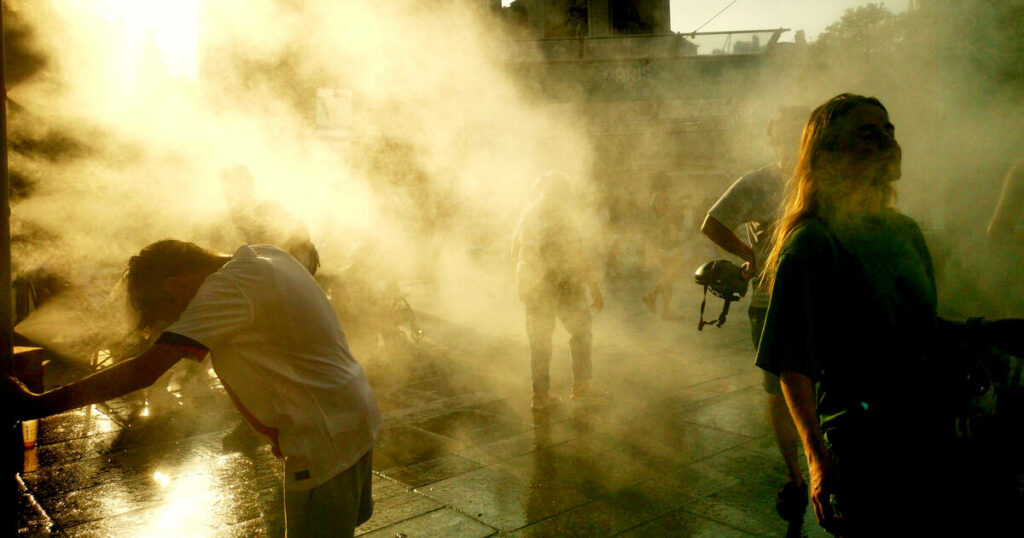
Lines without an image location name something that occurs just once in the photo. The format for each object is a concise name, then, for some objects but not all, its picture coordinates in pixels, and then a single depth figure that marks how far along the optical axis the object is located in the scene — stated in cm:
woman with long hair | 161
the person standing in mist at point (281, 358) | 195
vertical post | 169
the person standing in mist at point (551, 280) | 561
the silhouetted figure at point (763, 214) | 338
